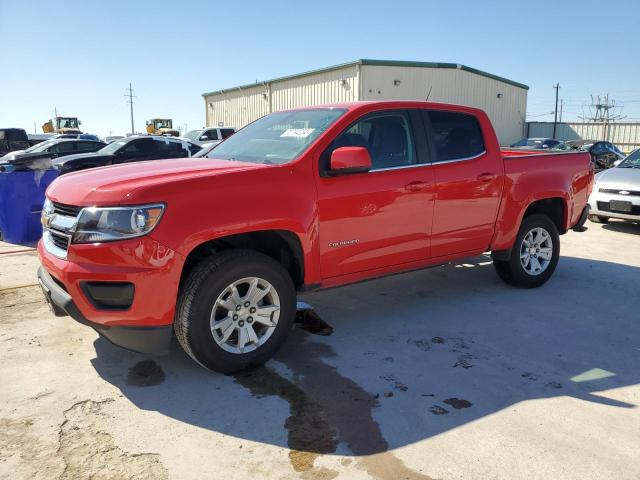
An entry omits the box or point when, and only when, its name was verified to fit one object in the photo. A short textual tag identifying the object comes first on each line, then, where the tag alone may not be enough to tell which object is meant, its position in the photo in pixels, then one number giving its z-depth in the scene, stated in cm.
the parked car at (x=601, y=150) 1892
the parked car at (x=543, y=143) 2031
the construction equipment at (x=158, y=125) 4068
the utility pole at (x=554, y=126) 3624
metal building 2405
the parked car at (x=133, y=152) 1284
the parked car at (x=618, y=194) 852
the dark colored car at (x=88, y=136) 2550
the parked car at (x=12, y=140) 2016
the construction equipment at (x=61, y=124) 4462
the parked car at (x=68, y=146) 1605
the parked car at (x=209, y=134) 2078
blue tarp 764
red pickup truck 314
